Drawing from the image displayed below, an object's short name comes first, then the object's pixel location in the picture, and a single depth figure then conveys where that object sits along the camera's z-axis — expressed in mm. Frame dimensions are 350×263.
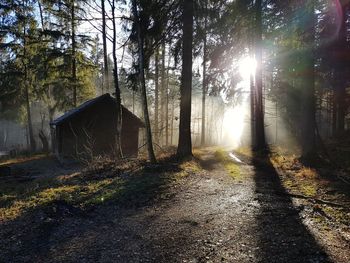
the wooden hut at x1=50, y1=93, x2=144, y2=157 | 21817
